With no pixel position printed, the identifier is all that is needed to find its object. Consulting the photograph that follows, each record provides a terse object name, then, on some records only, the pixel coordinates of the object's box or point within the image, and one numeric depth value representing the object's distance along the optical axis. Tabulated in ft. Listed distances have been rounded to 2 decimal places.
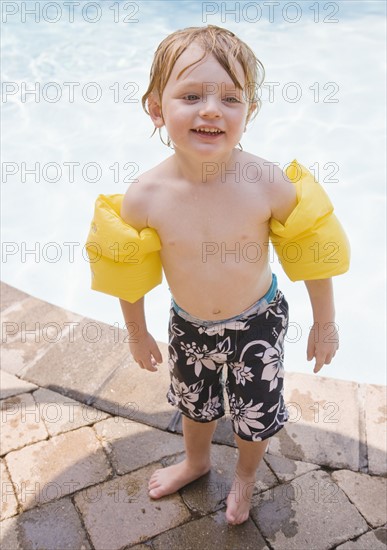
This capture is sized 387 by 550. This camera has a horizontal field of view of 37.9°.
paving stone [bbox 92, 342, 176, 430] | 7.41
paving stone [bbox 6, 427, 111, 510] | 6.49
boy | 4.57
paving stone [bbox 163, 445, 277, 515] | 6.42
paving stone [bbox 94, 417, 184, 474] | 6.88
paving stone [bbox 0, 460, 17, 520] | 6.28
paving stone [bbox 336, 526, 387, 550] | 5.90
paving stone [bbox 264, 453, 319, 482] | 6.63
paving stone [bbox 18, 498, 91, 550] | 5.98
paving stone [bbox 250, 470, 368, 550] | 6.01
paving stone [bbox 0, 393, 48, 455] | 7.06
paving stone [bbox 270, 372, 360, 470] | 6.82
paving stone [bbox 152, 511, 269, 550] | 5.98
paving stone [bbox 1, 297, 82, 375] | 8.27
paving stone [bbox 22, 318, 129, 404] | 7.85
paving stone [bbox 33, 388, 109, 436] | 7.28
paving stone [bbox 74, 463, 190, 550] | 6.08
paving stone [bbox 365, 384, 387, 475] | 6.66
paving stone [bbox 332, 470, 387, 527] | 6.16
